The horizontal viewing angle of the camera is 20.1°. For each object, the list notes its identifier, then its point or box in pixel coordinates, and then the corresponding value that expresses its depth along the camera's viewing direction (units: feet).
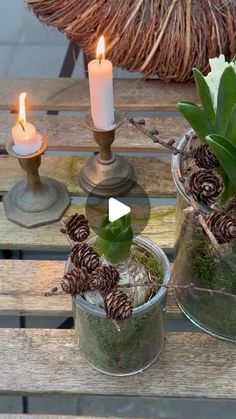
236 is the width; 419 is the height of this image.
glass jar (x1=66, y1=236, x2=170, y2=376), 2.28
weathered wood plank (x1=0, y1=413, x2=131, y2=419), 2.45
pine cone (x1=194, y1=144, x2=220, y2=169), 2.22
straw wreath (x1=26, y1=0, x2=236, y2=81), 3.63
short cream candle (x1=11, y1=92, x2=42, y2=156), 2.80
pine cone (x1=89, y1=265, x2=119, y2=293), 2.15
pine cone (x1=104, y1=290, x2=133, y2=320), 2.10
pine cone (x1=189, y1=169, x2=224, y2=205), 2.19
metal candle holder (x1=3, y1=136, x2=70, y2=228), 3.08
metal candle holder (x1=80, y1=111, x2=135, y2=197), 3.15
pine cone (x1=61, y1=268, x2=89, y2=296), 2.18
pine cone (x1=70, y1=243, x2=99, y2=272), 2.22
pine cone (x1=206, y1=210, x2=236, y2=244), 2.08
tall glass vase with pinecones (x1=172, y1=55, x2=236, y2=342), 2.15
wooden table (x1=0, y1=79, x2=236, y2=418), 2.49
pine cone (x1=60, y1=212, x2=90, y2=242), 2.26
